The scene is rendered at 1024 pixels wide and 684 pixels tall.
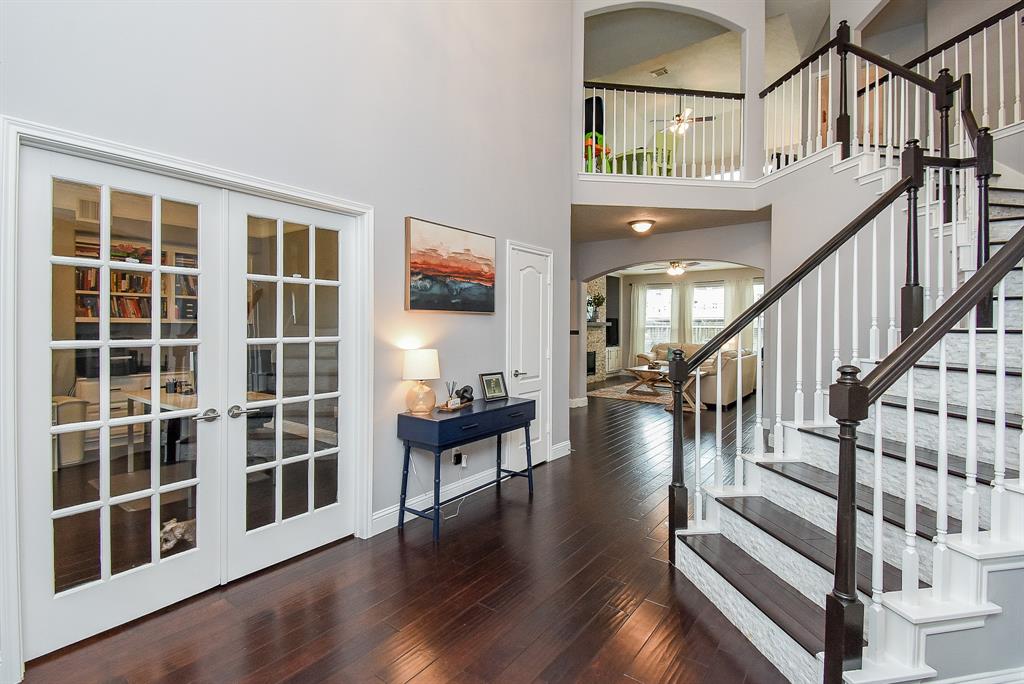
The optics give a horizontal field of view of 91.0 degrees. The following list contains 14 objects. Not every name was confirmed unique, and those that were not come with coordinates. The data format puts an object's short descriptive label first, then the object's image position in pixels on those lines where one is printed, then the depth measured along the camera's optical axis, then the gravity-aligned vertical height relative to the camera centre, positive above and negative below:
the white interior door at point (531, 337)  4.56 -0.01
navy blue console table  3.21 -0.63
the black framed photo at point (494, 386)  4.07 -0.42
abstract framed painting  3.52 +0.50
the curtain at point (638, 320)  14.00 +0.46
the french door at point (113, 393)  2.00 -0.27
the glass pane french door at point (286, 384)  2.67 -0.28
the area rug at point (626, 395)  8.74 -1.10
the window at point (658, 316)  13.65 +0.56
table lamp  3.34 -0.26
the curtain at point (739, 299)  12.24 +0.94
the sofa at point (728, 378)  8.06 -0.69
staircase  1.64 -0.73
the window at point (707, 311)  12.73 +0.67
